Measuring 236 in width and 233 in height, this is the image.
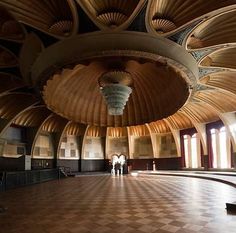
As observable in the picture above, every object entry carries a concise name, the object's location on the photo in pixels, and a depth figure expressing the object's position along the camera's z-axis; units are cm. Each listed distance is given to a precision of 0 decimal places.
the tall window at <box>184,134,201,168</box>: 1988
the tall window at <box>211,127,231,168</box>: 1755
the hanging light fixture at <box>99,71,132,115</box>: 1086
